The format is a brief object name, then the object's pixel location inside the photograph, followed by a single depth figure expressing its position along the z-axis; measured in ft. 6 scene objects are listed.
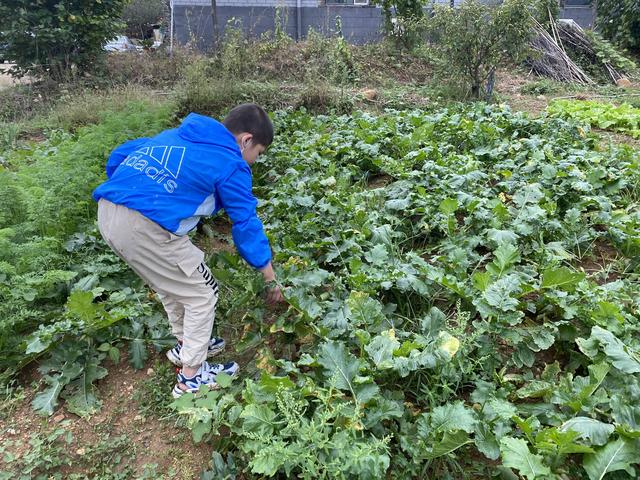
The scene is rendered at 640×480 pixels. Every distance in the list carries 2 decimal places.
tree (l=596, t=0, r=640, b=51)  48.96
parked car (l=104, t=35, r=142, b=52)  57.52
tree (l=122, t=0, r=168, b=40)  81.87
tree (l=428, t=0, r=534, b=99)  28.30
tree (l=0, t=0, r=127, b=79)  31.60
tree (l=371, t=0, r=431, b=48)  45.09
